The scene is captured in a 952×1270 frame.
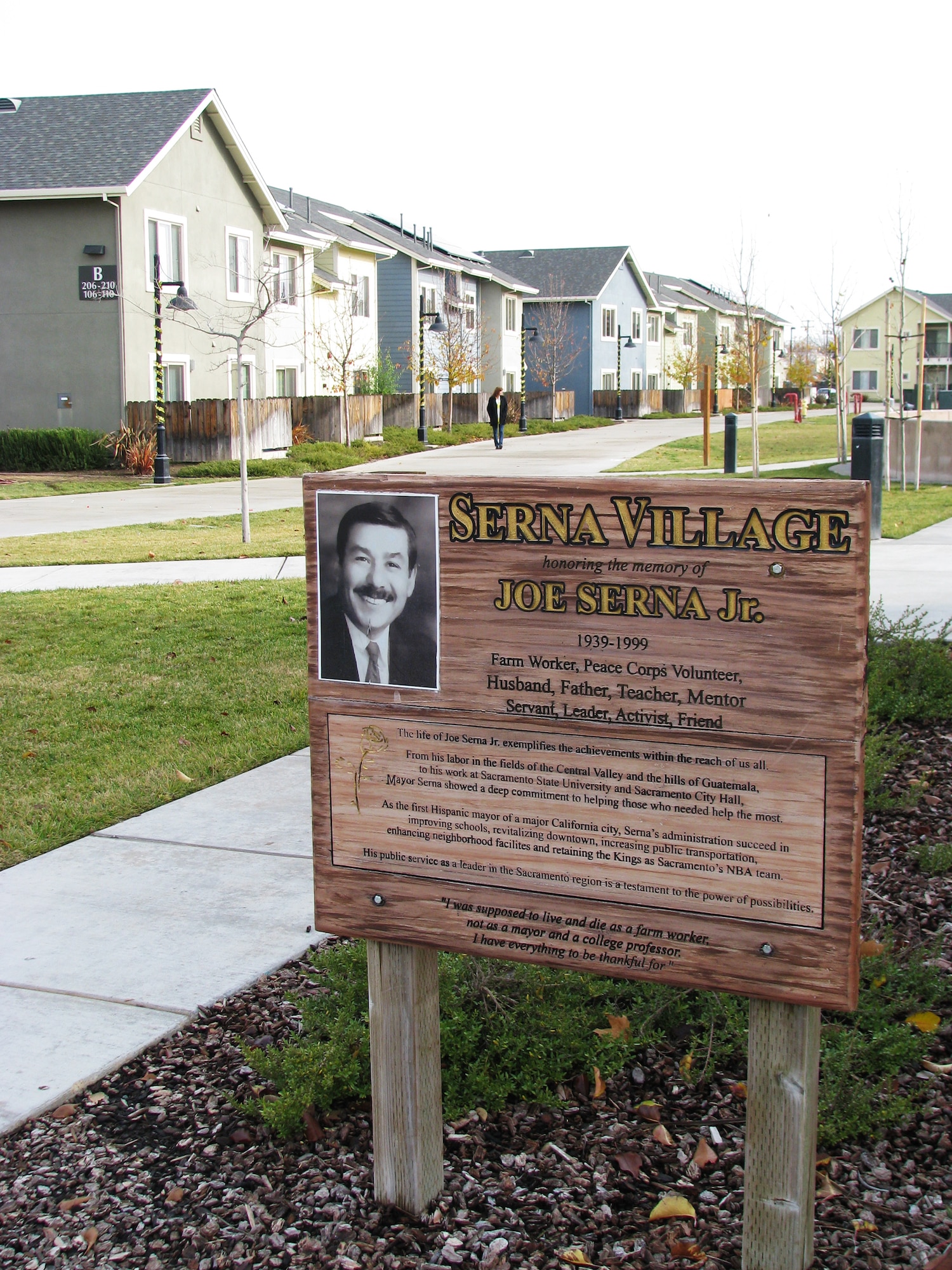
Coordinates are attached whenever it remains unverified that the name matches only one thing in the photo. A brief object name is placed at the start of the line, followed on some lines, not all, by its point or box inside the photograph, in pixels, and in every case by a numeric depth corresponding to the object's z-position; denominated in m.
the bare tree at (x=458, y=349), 50.53
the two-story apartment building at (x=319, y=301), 38.94
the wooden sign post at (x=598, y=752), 2.30
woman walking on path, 36.16
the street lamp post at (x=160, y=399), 26.78
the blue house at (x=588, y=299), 66.88
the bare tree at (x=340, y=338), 42.50
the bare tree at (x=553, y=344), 64.25
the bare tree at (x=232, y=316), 33.16
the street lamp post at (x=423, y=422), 39.81
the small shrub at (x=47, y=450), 29.44
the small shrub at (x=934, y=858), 4.33
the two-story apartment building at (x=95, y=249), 30.33
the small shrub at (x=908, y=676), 6.19
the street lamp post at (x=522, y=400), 49.63
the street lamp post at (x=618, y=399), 61.53
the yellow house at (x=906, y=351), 85.38
